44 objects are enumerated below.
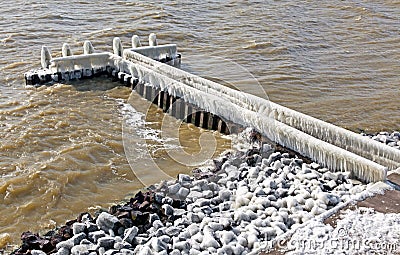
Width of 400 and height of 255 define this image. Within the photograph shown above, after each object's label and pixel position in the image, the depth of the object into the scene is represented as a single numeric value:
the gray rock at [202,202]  6.87
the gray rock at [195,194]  7.11
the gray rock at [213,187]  7.31
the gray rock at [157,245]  5.79
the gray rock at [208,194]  7.11
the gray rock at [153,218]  6.52
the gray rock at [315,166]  7.76
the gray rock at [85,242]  6.07
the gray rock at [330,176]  7.36
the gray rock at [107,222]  6.35
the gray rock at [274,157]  8.03
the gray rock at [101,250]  5.90
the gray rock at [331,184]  7.17
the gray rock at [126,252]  5.84
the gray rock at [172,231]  6.22
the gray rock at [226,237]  5.92
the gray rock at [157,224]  6.40
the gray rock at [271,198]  6.88
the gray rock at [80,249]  5.93
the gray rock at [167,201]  6.97
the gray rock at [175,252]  5.75
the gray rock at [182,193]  7.15
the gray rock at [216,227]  6.18
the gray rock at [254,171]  7.58
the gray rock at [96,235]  6.17
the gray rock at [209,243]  5.84
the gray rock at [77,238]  6.10
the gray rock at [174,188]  7.23
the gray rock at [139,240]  6.10
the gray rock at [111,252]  5.82
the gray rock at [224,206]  6.81
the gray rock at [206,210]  6.67
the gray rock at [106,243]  6.00
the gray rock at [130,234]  6.11
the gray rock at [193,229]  6.20
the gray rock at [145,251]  5.68
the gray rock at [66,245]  6.04
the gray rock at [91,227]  6.36
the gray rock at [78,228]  6.32
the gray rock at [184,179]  7.53
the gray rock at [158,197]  6.96
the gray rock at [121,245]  5.96
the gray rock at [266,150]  8.23
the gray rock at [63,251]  5.94
